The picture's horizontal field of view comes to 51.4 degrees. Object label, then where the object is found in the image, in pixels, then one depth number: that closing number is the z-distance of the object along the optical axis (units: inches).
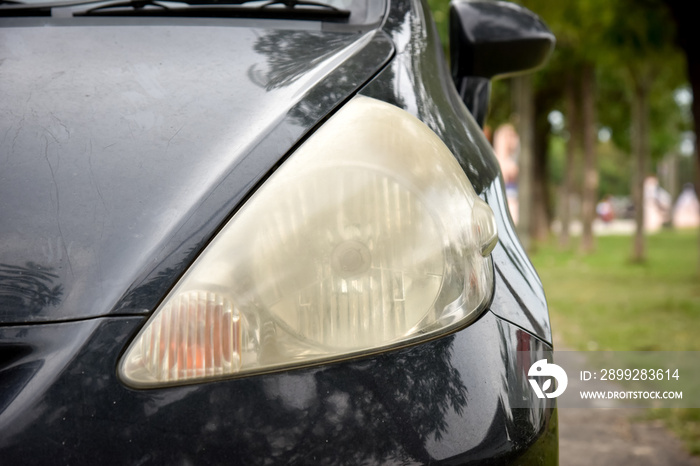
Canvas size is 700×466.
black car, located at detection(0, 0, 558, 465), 38.6
